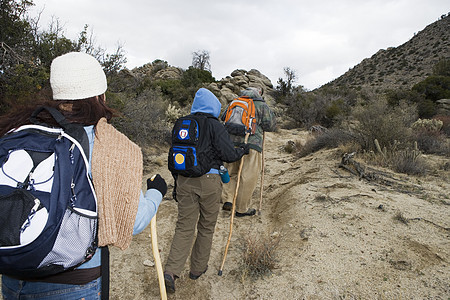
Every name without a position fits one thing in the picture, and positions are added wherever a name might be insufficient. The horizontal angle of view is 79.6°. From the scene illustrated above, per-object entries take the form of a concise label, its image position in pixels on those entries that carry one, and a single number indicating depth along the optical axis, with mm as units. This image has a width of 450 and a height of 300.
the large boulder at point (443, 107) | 12675
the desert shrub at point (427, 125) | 9125
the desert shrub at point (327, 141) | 7553
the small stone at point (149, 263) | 3437
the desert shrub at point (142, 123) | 7493
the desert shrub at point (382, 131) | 6543
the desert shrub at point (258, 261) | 3059
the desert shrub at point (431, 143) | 7266
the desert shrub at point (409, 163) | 5551
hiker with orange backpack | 4641
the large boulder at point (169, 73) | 28383
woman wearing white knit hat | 1197
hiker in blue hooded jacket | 2900
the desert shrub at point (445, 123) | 9616
